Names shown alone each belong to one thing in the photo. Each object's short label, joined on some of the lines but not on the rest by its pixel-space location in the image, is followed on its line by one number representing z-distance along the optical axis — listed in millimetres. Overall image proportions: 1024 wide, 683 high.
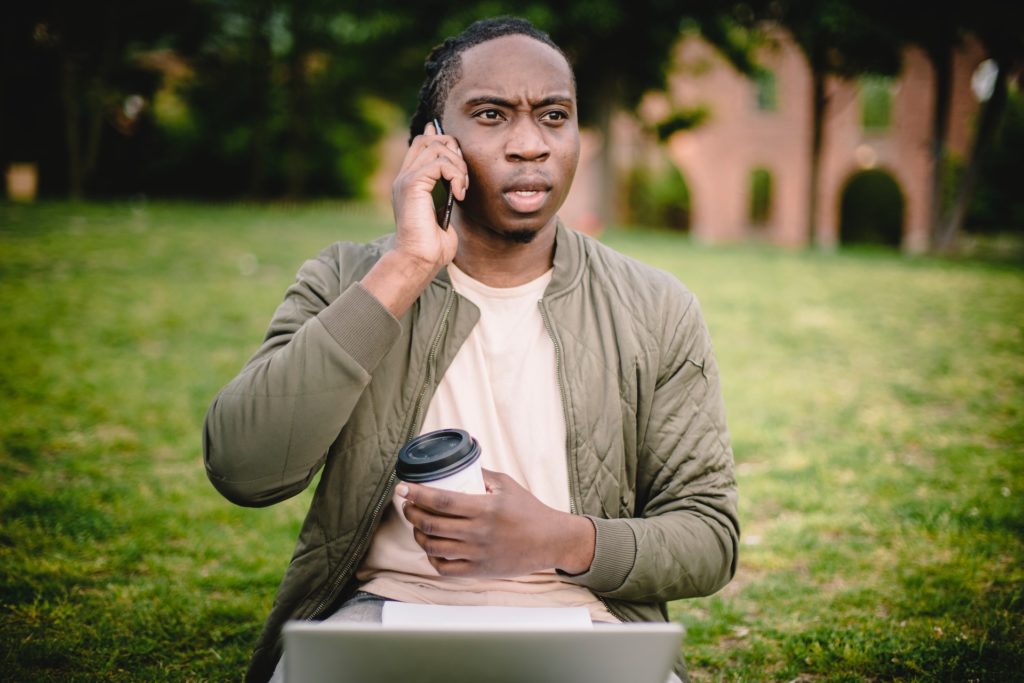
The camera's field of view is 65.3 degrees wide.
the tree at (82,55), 22531
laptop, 1415
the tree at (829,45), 17688
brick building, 31250
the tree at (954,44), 17156
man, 1967
